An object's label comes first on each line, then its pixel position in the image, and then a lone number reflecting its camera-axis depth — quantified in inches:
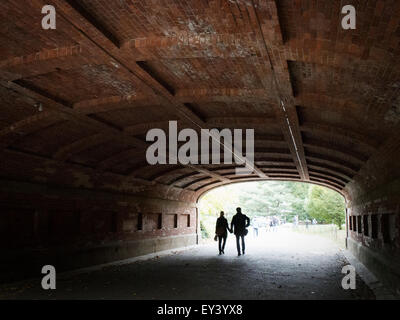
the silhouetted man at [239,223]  712.4
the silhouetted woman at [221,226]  756.6
